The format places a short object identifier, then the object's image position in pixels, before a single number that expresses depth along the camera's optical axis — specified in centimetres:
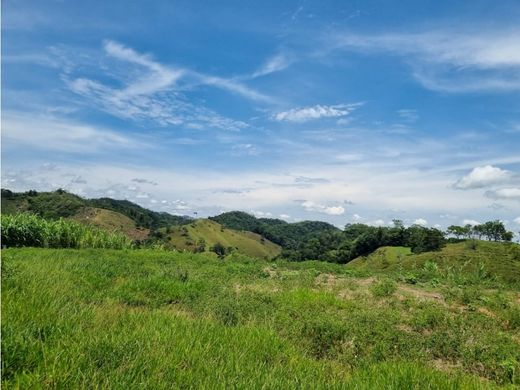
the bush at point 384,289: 1260
